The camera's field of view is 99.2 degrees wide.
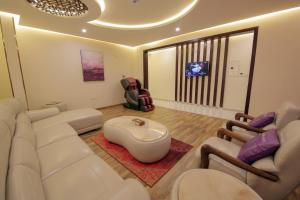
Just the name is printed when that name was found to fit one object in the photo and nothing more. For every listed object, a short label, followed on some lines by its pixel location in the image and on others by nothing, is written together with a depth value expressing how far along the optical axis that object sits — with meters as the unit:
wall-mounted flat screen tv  3.98
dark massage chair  4.59
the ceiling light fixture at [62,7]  2.17
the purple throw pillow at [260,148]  1.12
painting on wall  4.38
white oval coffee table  1.79
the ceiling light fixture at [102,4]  2.40
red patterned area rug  1.67
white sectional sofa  0.79
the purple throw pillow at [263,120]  1.85
